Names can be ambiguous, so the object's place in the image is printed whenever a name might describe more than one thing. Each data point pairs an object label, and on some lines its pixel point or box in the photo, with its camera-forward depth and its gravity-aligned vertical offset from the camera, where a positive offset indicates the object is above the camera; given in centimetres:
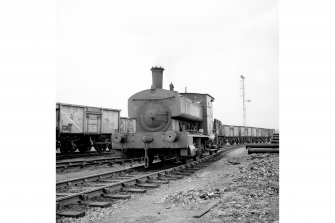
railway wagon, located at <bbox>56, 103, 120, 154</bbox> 1473 +5
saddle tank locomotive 890 +5
